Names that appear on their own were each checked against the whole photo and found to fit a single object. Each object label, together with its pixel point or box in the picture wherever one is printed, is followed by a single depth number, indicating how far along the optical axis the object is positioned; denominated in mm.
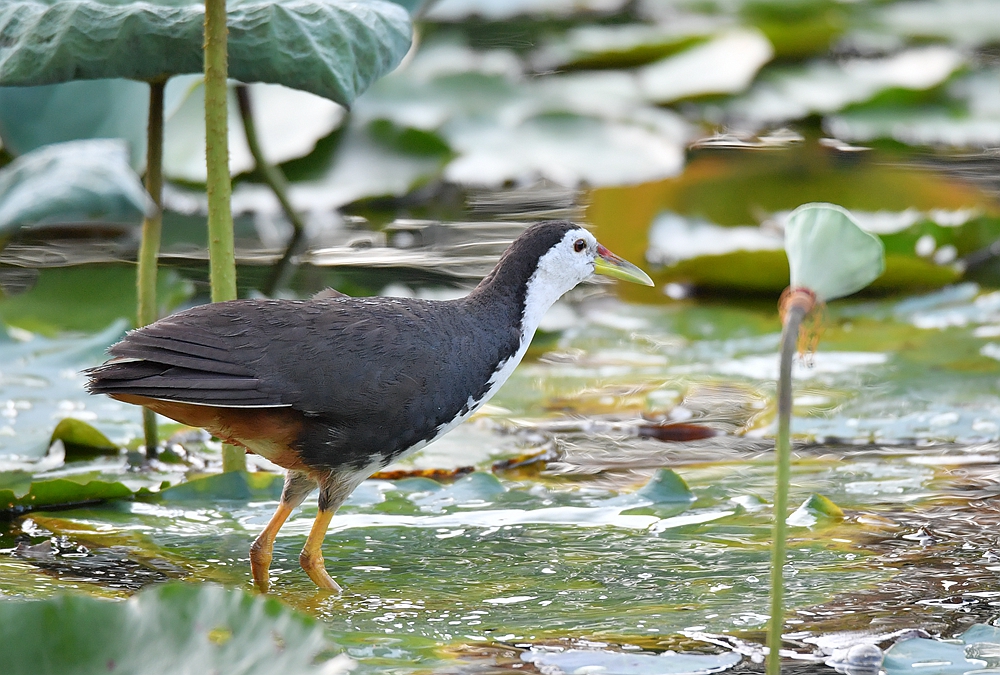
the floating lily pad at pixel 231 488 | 5785
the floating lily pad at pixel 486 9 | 16281
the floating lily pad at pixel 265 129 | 10961
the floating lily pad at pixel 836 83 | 12867
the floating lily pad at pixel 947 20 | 15250
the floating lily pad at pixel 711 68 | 13187
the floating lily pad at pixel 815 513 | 5709
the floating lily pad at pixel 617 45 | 14305
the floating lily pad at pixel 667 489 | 5906
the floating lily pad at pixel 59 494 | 5547
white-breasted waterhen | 4824
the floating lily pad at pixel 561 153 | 10992
